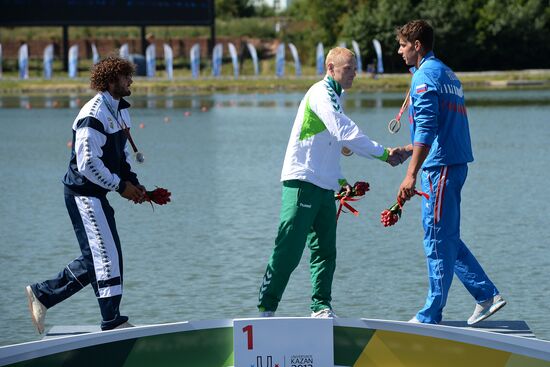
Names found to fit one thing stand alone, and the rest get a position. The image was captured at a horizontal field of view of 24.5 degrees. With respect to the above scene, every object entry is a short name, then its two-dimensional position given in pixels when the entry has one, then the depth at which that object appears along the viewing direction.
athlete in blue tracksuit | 8.54
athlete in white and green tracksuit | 8.48
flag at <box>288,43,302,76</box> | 73.04
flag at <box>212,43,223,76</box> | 73.01
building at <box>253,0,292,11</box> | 126.38
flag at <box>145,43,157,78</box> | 72.75
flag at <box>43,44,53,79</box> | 72.00
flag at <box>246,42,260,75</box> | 74.69
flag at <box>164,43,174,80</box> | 72.69
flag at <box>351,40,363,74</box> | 75.44
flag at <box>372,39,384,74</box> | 73.31
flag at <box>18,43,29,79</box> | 72.25
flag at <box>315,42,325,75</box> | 72.44
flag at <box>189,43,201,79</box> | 72.69
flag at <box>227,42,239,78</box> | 72.44
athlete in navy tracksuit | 8.38
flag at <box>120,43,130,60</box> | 68.07
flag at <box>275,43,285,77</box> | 72.57
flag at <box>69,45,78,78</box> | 70.75
